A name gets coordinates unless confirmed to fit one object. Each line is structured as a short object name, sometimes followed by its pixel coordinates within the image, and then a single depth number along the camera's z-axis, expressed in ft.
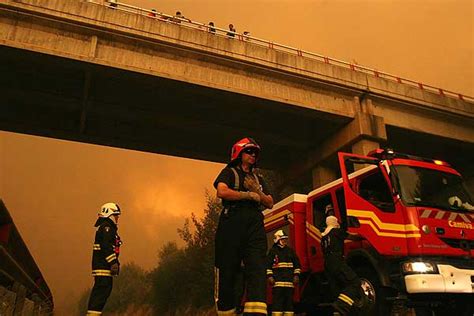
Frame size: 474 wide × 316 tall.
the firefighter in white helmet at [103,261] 18.94
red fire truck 19.11
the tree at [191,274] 69.26
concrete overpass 45.57
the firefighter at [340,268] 19.38
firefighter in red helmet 11.10
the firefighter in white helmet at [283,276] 25.77
